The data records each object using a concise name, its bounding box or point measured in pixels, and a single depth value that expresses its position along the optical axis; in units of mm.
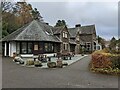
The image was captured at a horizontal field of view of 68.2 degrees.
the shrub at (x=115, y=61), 6717
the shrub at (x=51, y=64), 8102
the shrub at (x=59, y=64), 8199
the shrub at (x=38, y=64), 8549
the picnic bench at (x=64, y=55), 12775
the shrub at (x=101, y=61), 6880
